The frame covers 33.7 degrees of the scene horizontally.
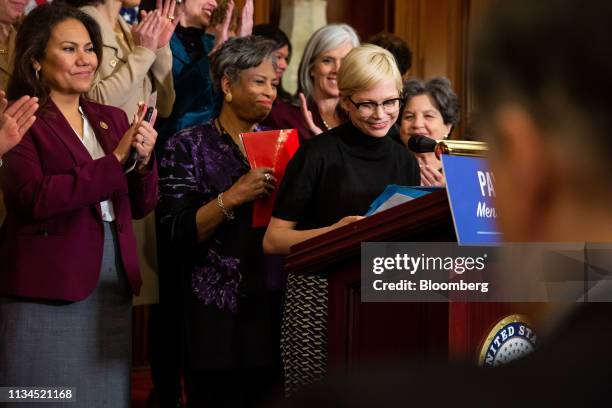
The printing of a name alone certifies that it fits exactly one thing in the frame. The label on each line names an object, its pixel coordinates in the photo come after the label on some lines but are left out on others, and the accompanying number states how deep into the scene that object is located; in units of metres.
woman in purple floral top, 3.47
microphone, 2.32
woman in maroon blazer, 3.05
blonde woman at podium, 2.92
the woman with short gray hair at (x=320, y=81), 4.15
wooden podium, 2.08
